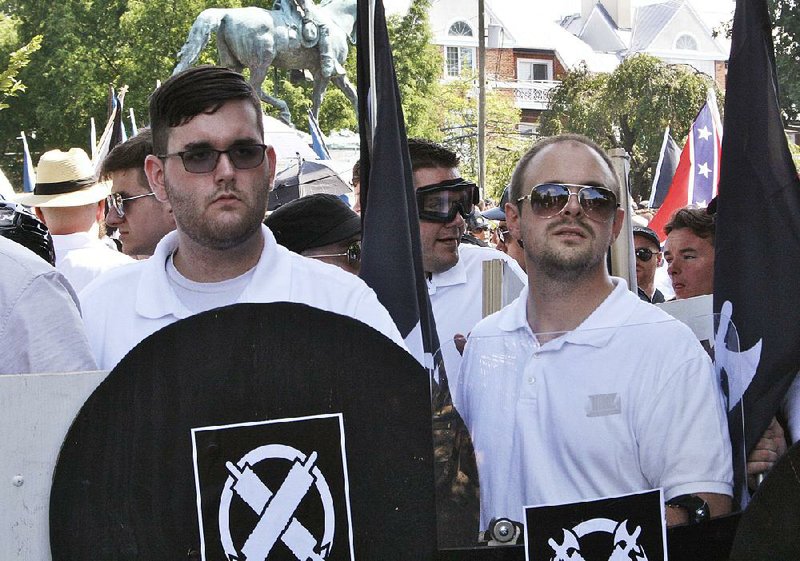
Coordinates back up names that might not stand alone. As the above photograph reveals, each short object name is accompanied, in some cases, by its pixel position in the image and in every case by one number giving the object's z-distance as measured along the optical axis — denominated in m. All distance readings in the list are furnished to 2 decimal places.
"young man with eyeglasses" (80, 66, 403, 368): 2.55
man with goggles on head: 4.08
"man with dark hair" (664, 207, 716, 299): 4.39
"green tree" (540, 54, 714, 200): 38.38
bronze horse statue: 20.86
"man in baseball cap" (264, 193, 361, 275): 3.99
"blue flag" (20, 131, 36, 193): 13.47
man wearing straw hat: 4.62
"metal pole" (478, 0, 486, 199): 26.08
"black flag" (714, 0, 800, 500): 2.50
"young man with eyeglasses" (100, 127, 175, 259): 4.10
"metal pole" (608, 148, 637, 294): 4.13
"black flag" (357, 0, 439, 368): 2.94
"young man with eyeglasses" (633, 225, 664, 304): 5.69
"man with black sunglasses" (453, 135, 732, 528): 2.16
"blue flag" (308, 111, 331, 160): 12.06
